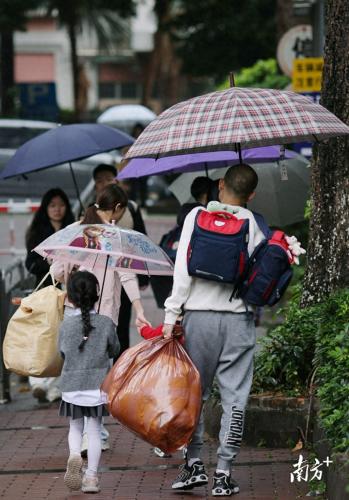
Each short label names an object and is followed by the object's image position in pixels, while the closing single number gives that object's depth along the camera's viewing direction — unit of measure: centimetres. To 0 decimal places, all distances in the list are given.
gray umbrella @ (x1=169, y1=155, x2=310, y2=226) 2016
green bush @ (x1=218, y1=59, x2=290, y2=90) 3937
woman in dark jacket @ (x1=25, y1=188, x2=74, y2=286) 1862
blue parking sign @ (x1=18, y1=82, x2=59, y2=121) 5972
